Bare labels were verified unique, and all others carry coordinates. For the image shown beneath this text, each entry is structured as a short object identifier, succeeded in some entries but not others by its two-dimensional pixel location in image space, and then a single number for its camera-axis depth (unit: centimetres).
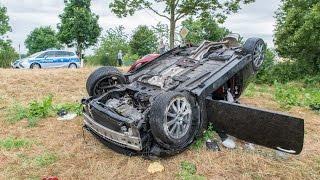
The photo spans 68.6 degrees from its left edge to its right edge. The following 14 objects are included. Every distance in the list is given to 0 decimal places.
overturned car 317
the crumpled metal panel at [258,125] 307
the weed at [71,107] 483
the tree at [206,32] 2001
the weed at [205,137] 360
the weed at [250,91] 625
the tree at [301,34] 1007
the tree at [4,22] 2138
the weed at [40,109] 471
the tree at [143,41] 2350
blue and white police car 1191
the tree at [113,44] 2507
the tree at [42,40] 3028
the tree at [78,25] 1729
